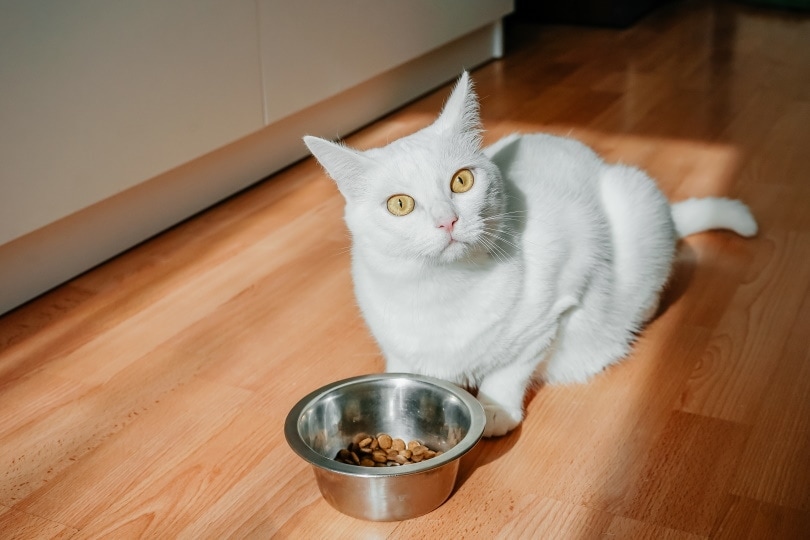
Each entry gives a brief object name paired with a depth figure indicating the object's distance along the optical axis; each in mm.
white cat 1212
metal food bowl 1142
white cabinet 1705
